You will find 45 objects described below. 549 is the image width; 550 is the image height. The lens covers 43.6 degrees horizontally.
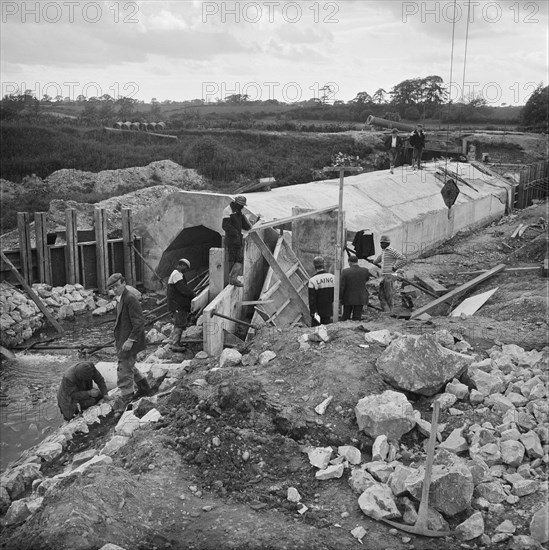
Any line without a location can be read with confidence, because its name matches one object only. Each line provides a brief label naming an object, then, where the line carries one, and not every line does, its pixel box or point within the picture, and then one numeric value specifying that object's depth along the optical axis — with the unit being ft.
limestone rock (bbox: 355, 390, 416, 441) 21.17
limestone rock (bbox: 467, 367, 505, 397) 22.94
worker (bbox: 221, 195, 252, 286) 38.65
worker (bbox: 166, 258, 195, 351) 37.68
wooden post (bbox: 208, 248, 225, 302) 39.19
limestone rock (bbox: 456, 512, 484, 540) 16.98
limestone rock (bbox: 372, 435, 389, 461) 20.17
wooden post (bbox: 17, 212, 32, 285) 47.47
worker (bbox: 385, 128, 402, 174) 74.90
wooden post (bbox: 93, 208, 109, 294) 51.83
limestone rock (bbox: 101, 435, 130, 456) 22.74
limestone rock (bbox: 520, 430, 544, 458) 19.74
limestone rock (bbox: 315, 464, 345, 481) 19.53
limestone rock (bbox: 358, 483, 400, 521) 17.54
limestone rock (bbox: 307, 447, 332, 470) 20.05
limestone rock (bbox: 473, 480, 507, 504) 18.11
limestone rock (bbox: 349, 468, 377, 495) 18.62
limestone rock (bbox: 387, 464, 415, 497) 17.99
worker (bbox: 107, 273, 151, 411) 28.02
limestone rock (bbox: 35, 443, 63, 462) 25.90
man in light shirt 39.63
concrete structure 49.96
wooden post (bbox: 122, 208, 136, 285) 53.47
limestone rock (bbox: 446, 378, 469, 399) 22.93
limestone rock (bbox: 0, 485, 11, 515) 22.13
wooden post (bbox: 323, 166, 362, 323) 31.89
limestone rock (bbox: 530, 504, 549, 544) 16.30
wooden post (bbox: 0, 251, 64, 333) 45.21
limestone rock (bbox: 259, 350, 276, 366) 27.58
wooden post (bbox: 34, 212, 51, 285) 48.88
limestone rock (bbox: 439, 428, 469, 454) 20.30
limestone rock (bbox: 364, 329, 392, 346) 26.94
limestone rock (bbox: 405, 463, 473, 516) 17.48
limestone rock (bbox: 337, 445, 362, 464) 20.22
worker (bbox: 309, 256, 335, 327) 34.06
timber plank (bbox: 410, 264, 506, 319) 40.49
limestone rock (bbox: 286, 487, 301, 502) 18.62
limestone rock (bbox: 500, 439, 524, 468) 19.40
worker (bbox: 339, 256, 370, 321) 34.24
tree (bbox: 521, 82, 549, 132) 158.71
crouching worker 28.73
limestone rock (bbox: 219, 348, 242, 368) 28.96
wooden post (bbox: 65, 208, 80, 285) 49.85
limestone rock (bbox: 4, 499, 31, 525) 20.43
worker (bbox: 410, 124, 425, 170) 75.92
